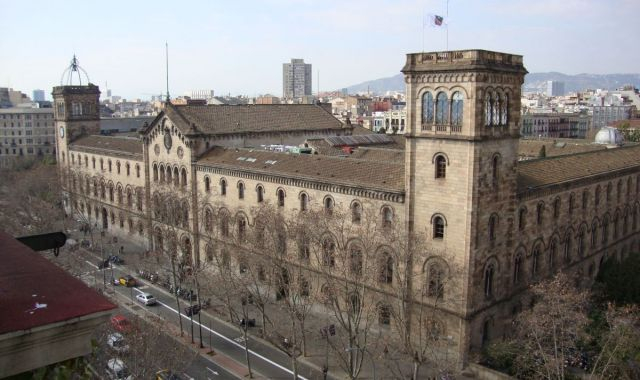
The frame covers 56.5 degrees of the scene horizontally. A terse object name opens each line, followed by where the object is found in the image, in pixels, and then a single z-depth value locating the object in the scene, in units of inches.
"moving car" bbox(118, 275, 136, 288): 2588.6
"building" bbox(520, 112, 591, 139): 6264.8
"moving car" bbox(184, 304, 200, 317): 2257.4
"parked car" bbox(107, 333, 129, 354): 1245.2
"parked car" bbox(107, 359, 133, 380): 1150.3
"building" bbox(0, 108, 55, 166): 5693.9
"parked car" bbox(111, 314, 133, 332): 1416.6
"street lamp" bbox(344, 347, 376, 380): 1509.6
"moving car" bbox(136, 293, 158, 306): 2362.2
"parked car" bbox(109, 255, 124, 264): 2920.8
